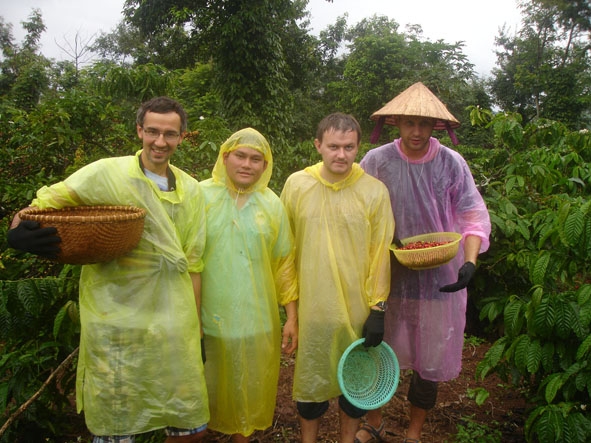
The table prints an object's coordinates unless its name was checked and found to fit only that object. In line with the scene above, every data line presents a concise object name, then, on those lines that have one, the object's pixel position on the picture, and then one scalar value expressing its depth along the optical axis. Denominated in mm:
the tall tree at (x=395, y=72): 14776
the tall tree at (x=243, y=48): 10281
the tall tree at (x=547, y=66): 18719
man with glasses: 1563
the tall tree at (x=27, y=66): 15109
